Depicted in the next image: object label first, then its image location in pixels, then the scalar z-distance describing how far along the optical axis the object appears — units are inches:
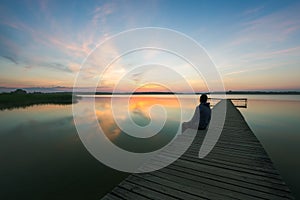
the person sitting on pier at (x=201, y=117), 233.1
